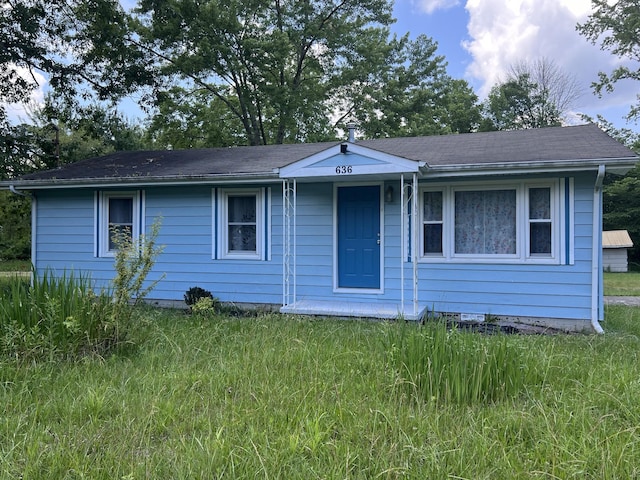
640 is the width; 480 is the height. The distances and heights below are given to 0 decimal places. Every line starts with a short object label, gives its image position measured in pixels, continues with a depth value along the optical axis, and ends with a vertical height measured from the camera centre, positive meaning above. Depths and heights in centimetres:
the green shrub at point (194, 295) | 844 -100
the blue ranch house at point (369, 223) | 686 +36
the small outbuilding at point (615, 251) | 2152 -44
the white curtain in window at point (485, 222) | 729 +33
